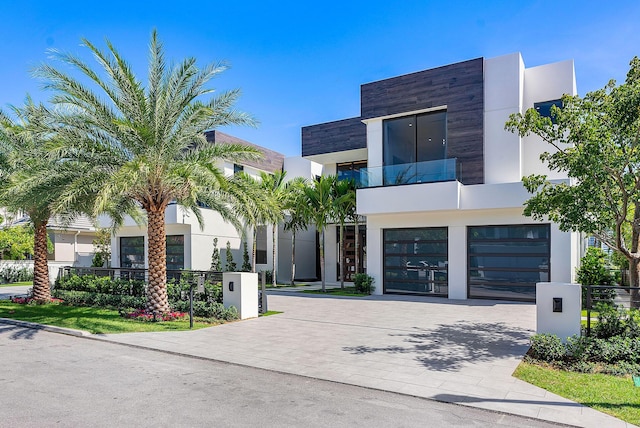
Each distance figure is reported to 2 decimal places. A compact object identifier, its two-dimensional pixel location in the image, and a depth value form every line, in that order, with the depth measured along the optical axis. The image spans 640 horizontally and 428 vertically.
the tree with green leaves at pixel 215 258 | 23.78
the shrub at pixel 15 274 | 25.86
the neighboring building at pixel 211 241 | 23.33
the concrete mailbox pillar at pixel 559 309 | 7.94
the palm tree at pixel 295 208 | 19.47
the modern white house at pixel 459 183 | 15.09
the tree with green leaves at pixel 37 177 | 10.85
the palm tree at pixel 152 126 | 10.55
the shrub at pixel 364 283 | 17.72
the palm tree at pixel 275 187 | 20.55
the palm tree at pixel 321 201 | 18.80
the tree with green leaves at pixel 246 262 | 24.10
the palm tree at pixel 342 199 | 18.64
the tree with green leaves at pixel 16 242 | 25.48
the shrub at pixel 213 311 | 11.66
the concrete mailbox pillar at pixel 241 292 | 11.84
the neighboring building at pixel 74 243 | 30.44
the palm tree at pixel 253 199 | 11.47
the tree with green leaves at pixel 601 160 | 7.88
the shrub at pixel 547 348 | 7.43
